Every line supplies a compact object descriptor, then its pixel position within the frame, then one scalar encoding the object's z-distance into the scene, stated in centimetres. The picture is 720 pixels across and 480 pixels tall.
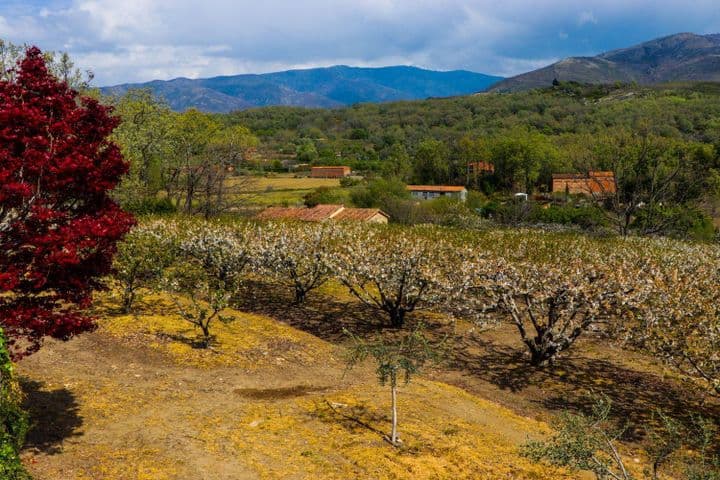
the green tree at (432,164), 13150
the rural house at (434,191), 11244
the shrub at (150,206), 4162
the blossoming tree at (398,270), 2064
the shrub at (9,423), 806
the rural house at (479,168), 12656
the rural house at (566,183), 10917
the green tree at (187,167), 5278
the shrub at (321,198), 8129
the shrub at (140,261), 1970
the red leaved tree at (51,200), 892
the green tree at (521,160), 11600
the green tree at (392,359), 1198
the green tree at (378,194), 8269
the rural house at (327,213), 5962
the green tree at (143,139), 4212
